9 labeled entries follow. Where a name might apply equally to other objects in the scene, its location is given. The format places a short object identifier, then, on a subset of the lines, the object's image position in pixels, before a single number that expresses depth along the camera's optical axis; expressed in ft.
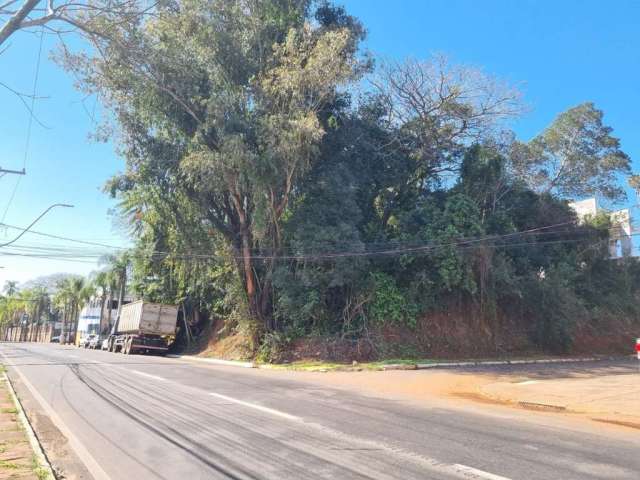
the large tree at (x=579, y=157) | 119.65
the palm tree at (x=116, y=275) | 139.22
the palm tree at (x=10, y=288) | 340.04
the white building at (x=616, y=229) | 109.85
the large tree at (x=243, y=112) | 71.20
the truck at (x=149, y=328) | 103.30
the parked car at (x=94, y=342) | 148.29
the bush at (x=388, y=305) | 81.15
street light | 57.98
